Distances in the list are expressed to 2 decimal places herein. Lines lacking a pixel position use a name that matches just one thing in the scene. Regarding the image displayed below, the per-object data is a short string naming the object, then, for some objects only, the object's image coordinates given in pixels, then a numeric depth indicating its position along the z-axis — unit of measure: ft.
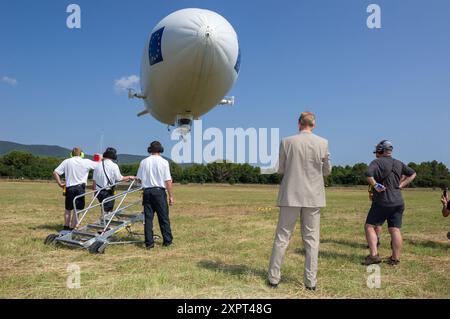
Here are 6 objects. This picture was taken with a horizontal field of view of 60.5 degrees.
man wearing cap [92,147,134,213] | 29.40
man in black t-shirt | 21.31
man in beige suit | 16.67
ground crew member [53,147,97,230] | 29.49
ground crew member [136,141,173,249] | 24.90
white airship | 44.62
